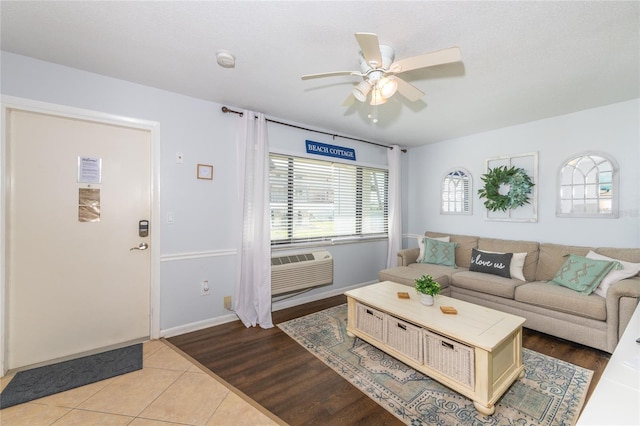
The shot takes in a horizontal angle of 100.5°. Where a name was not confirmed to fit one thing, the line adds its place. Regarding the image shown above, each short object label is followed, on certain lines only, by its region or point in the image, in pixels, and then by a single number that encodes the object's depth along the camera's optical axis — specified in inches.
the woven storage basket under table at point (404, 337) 83.9
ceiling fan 61.4
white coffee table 69.3
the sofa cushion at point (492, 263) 127.9
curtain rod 118.8
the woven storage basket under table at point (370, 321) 96.3
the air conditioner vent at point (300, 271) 130.6
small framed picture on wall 114.7
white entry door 85.3
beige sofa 92.0
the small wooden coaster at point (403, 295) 101.1
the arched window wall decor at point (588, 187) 116.4
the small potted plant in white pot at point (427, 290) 92.4
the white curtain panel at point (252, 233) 121.2
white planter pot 93.2
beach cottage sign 147.4
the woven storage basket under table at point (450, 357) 71.5
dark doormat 74.3
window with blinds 138.6
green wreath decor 139.1
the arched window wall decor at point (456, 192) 165.8
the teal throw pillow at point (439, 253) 151.5
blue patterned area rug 67.1
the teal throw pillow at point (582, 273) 101.1
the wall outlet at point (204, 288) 115.9
